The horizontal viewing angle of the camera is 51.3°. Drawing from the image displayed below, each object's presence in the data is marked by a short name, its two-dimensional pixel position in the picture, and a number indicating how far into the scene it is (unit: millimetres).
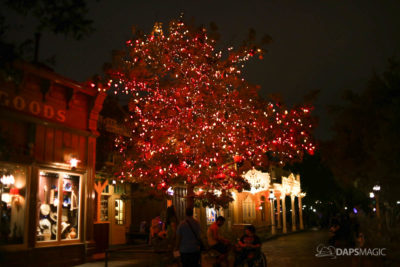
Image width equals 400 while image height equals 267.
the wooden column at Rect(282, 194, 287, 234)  31970
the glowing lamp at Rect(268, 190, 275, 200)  29562
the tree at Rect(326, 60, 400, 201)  14758
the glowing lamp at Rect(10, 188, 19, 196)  11742
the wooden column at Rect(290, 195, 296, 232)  34962
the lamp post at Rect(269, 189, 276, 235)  29488
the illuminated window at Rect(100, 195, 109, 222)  20031
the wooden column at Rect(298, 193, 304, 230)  37562
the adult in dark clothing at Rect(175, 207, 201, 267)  8906
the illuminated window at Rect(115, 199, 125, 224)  20953
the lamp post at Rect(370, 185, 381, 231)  22519
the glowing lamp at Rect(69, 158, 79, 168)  13461
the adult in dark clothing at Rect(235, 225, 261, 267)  10898
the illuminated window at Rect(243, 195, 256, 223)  30403
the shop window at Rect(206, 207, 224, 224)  26250
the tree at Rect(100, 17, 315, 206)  17297
